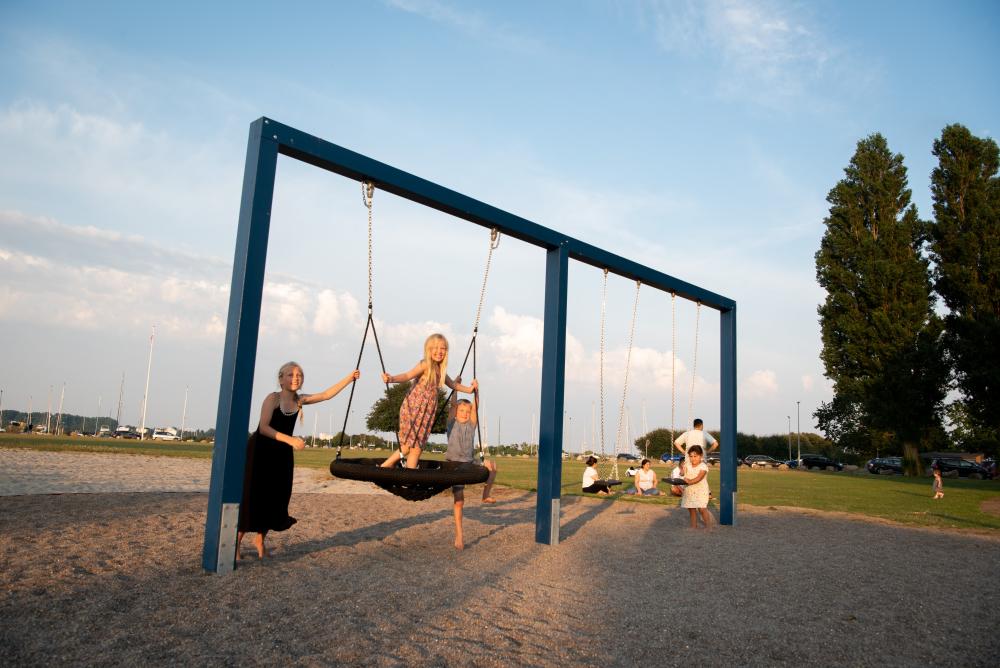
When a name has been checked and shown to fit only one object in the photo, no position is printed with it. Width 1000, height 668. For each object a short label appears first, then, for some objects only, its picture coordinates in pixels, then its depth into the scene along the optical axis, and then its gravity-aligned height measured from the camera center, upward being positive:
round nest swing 6.00 -0.43
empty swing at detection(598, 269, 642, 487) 9.70 +1.67
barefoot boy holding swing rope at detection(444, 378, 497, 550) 9.58 -0.02
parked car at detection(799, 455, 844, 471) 59.67 -1.28
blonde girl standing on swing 6.75 +0.28
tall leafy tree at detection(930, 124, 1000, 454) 32.56 +9.83
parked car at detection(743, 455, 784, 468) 66.31 -1.62
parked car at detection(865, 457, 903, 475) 50.88 -1.05
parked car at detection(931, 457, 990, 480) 45.24 -0.91
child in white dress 11.02 -0.74
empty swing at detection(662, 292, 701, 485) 11.00 +0.70
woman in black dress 6.29 -0.35
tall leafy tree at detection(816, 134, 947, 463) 36.03 +7.83
